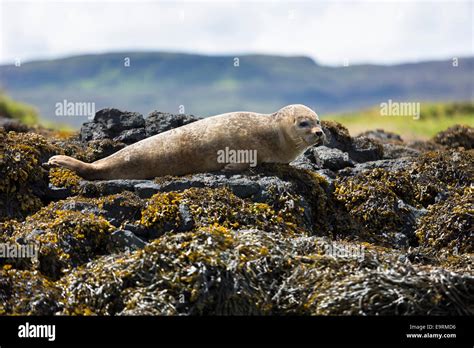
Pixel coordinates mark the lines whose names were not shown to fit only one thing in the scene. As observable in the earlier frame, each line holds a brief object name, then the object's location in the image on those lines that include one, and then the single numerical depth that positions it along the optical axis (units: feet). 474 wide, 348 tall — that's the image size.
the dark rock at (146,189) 32.04
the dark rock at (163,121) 38.63
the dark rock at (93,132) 38.63
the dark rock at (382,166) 36.76
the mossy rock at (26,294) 25.40
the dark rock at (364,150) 40.45
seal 33.81
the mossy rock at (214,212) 30.25
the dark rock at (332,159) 37.47
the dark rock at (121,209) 30.63
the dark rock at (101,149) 36.65
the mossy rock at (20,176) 31.91
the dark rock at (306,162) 36.91
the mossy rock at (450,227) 31.96
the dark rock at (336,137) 40.47
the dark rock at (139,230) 30.19
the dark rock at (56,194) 32.89
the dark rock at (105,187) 32.30
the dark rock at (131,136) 38.11
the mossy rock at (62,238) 27.78
